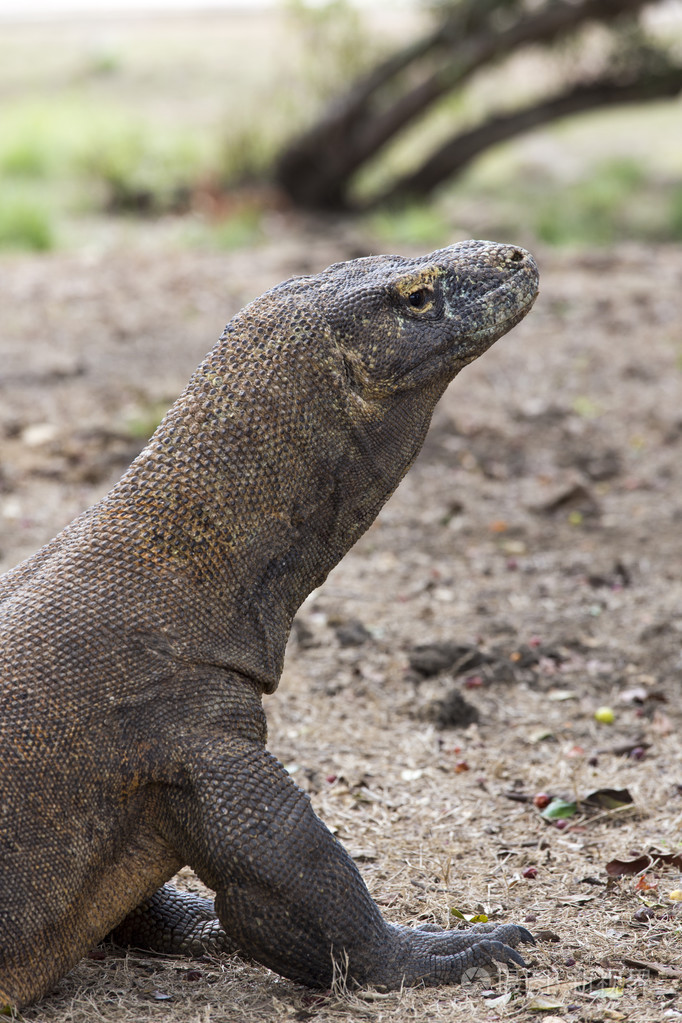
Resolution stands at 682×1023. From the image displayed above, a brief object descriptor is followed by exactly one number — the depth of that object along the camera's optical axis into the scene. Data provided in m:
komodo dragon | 5.08
